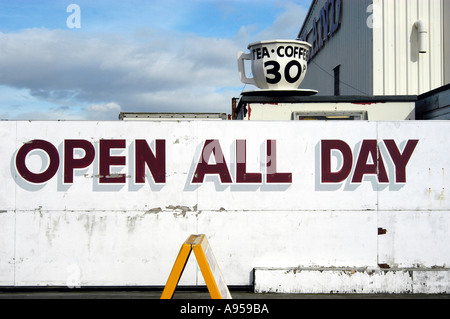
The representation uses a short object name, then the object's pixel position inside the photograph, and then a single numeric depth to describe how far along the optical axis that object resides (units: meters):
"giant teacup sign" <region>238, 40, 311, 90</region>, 9.94
